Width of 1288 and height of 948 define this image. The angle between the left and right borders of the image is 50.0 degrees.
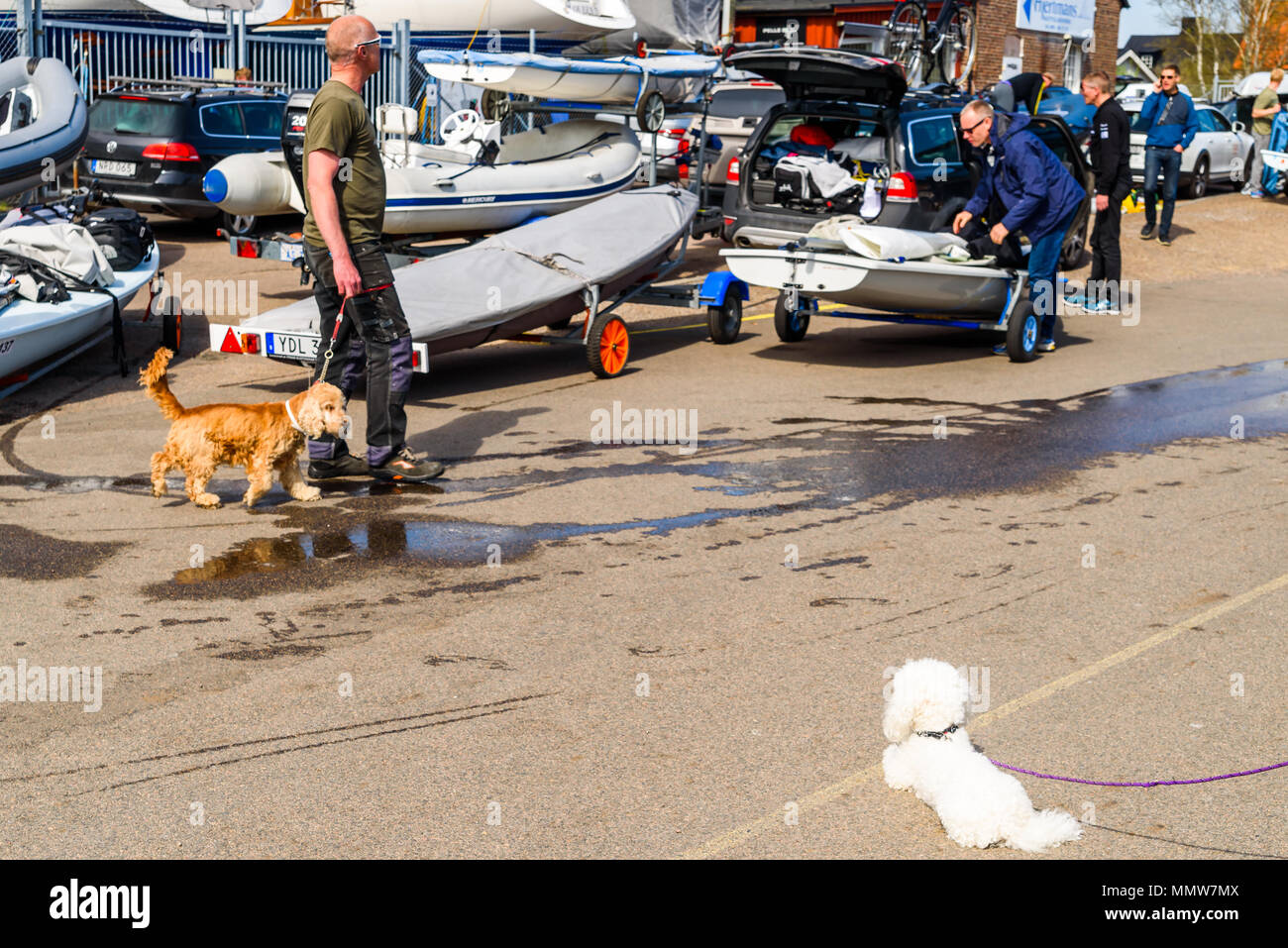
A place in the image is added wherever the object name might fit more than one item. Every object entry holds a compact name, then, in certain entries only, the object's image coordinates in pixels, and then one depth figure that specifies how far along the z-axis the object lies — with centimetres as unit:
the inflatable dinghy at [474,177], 1351
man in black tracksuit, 1414
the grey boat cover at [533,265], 977
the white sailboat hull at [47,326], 954
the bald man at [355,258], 717
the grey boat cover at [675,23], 2395
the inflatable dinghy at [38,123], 1186
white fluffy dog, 377
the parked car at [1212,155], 2391
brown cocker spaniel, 698
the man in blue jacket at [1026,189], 1097
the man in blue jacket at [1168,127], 1811
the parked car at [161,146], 1697
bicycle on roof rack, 1717
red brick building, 3503
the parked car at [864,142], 1174
